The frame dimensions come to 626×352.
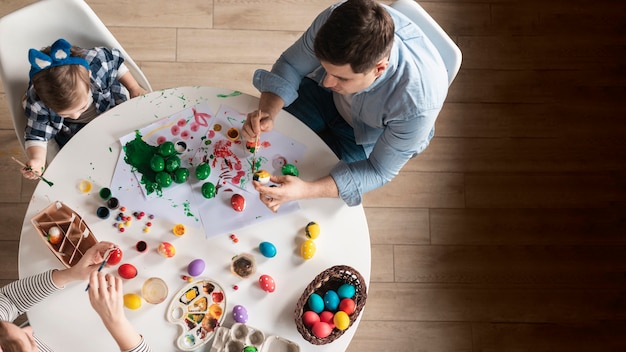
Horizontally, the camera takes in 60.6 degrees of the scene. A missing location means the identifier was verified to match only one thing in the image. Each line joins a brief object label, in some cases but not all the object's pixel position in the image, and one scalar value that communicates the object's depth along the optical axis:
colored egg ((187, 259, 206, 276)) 1.25
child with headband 1.31
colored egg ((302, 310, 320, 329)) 1.23
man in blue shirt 1.07
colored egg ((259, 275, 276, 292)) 1.26
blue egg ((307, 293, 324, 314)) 1.24
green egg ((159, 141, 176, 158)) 1.29
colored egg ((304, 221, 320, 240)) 1.28
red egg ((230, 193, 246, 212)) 1.29
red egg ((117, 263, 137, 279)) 1.24
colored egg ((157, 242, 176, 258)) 1.25
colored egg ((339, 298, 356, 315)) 1.25
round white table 1.24
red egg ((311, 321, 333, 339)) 1.23
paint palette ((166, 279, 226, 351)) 1.24
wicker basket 1.23
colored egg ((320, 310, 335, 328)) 1.24
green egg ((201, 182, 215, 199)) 1.29
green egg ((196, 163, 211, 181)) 1.29
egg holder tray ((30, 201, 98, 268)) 1.24
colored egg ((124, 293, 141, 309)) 1.23
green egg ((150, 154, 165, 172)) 1.28
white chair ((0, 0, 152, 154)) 1.36
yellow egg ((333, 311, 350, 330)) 1.23
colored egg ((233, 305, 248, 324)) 1.24
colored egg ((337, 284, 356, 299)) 1.25
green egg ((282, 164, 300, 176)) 1.32
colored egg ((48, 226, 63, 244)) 1.22
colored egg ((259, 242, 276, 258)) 1.27
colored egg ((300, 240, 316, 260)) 1.28
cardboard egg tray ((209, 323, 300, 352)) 1.23
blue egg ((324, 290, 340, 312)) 1.25
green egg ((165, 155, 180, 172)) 1.29
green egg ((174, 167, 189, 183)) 1.29
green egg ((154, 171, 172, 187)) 1.28
